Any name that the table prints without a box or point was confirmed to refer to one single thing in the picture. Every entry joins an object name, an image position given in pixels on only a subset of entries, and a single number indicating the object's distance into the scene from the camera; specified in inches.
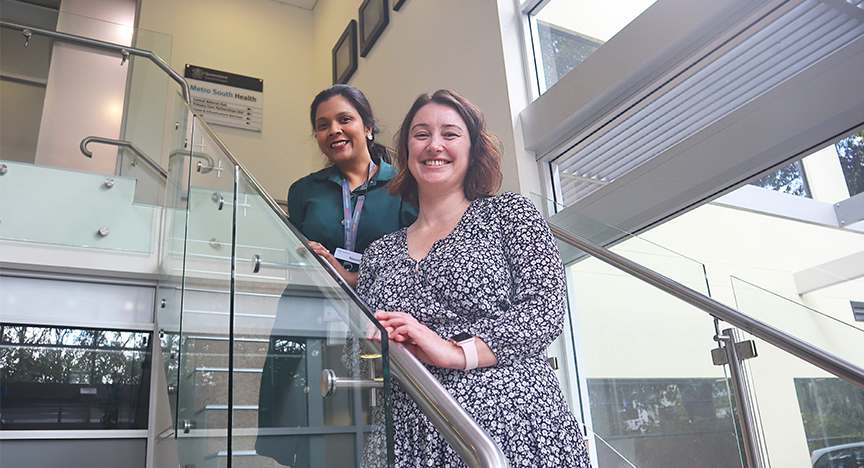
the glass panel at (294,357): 45.9
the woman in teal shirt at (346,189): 84.7
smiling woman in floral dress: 49.9
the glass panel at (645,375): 78.5
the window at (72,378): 152.2
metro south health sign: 244.1
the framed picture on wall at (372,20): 205.6
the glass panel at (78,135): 151.8
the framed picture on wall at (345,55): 229.9
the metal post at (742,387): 73.0
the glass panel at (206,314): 72.2
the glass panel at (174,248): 102.7
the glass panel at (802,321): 68.2
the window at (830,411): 65.2
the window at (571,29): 119.0
